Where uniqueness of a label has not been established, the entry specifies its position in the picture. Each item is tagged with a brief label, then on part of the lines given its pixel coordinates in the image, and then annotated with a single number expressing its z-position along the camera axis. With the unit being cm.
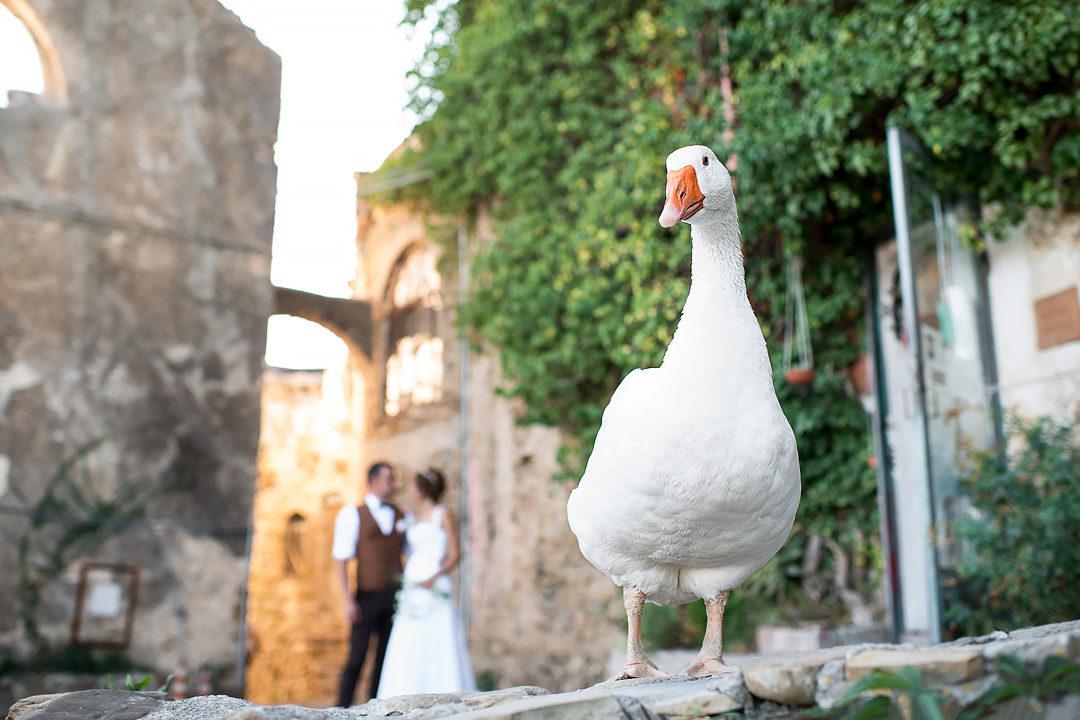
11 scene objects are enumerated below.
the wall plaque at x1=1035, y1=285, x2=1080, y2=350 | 536
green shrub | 429
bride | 525
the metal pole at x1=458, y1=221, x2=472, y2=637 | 933
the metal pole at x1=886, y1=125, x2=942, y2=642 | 480
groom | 561
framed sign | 674
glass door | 493
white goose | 238
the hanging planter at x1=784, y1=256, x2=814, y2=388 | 650
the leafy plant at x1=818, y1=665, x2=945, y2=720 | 172
